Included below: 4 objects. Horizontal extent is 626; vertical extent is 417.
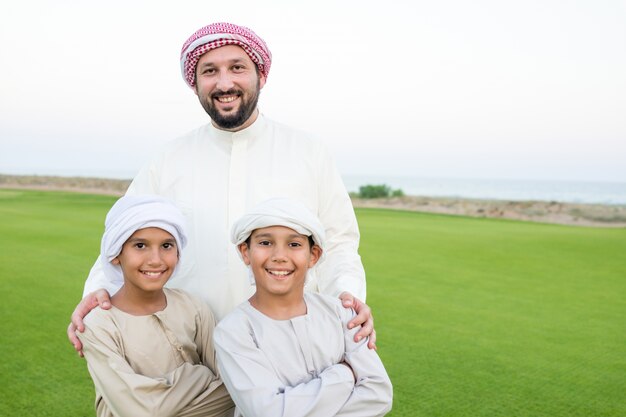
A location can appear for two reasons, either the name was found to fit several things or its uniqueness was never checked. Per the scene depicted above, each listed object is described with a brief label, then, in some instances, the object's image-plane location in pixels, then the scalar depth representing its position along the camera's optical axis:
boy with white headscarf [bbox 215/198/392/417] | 1.90
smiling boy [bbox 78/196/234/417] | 2.02
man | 2.41
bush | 25.53
